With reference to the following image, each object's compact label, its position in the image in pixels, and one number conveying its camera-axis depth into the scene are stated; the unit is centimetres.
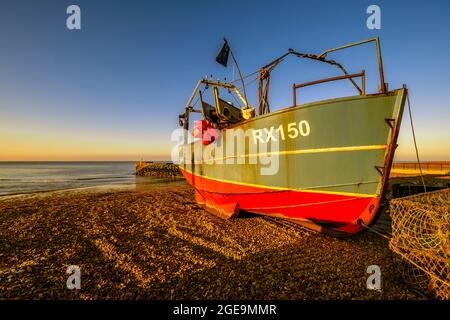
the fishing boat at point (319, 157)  535
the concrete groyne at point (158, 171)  4248
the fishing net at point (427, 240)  374
